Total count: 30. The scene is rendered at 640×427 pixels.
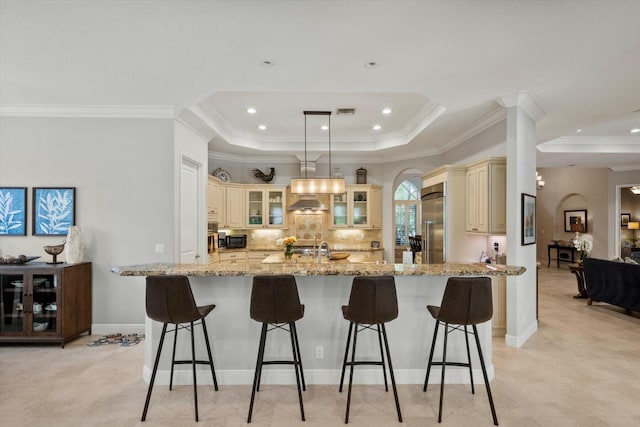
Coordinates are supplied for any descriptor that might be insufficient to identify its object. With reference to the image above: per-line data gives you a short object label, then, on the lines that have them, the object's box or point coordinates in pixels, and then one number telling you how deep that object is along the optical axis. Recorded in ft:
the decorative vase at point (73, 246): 13.10
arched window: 29.63
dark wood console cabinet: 12.34
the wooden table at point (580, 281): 20.10
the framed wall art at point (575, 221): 34.65
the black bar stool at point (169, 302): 8.16
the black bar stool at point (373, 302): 8.03
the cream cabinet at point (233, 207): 21.97
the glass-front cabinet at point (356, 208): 23.40
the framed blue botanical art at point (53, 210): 13.69
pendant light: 18.16
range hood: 18.88
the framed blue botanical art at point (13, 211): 13.65
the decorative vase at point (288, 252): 16.28
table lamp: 32.56
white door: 14.94
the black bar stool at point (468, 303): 7.96
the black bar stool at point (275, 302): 8.06
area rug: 12.78
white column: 12.69
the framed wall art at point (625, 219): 33.47
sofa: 15.99
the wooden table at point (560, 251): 33.81
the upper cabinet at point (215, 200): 18.95
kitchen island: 9.71
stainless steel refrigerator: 15.76
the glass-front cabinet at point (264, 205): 23.02
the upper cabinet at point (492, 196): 13.57
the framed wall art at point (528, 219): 12.92
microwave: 22.02
